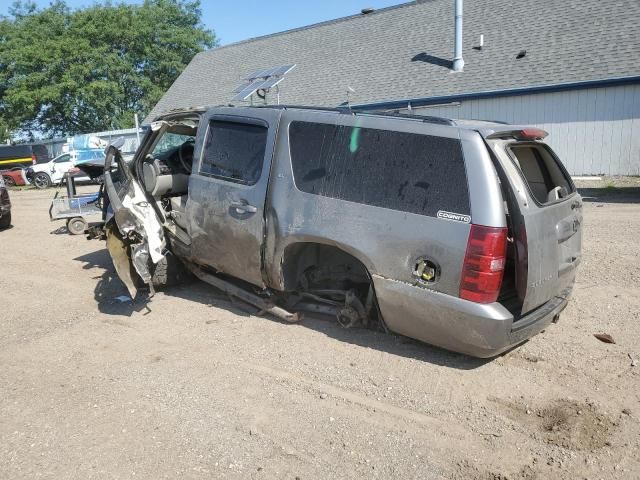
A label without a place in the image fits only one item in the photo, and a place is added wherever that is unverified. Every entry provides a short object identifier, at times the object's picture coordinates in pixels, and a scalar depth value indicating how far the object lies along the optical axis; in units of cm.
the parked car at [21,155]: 2762
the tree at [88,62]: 3331
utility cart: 1006
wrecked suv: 367
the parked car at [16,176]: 2659
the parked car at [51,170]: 2550
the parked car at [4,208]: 1129
